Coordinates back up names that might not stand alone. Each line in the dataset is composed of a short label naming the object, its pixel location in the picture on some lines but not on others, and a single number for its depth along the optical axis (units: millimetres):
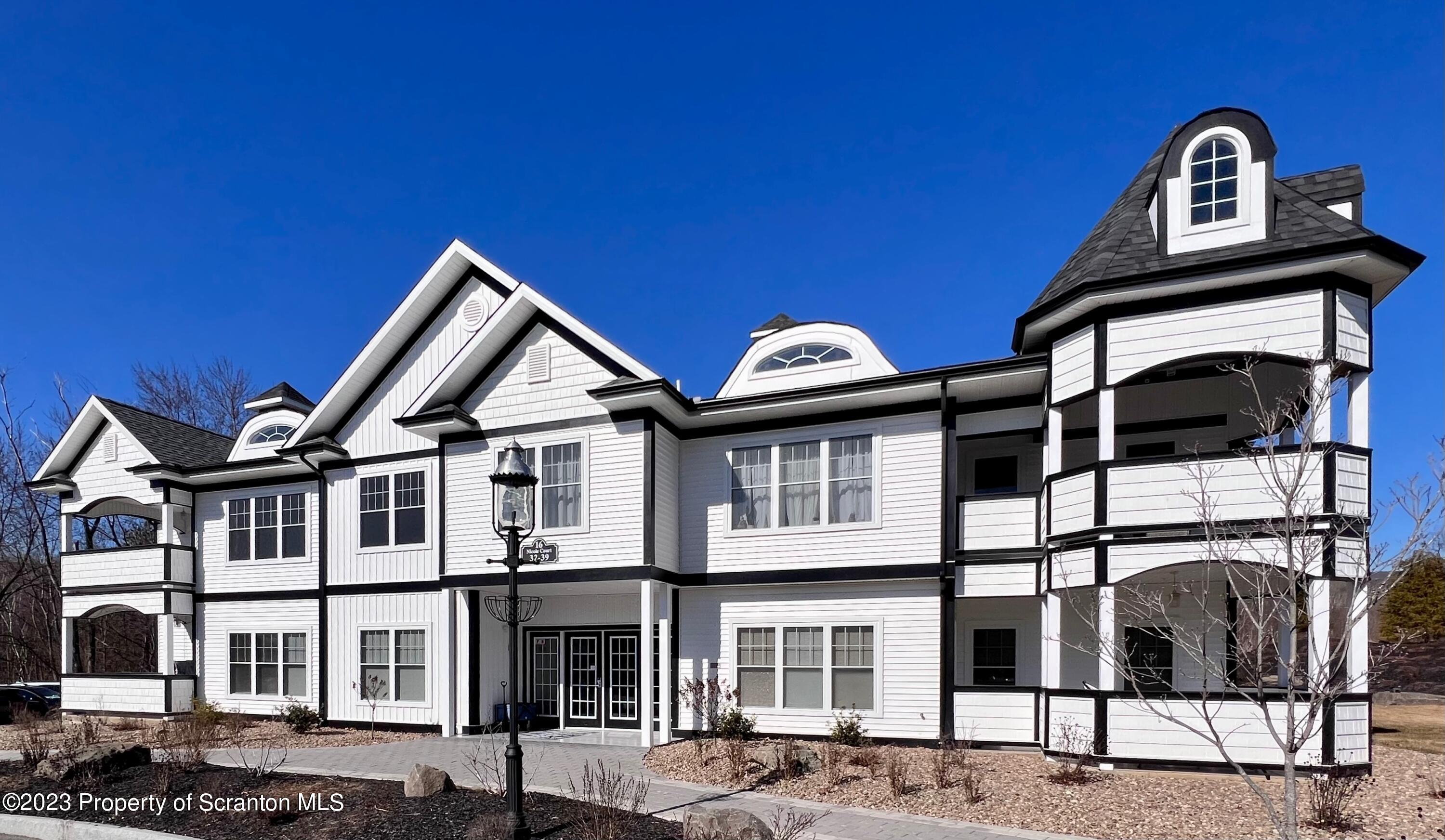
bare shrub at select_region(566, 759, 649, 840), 7871
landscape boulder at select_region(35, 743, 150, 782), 11148
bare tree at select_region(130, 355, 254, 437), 36844
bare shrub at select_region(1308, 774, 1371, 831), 8609
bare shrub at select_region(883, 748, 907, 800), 10125
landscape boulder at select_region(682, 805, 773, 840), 7664
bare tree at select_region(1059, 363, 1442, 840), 6594
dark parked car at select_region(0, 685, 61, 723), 20297
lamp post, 8898
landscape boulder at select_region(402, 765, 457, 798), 9781
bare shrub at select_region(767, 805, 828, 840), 7727
